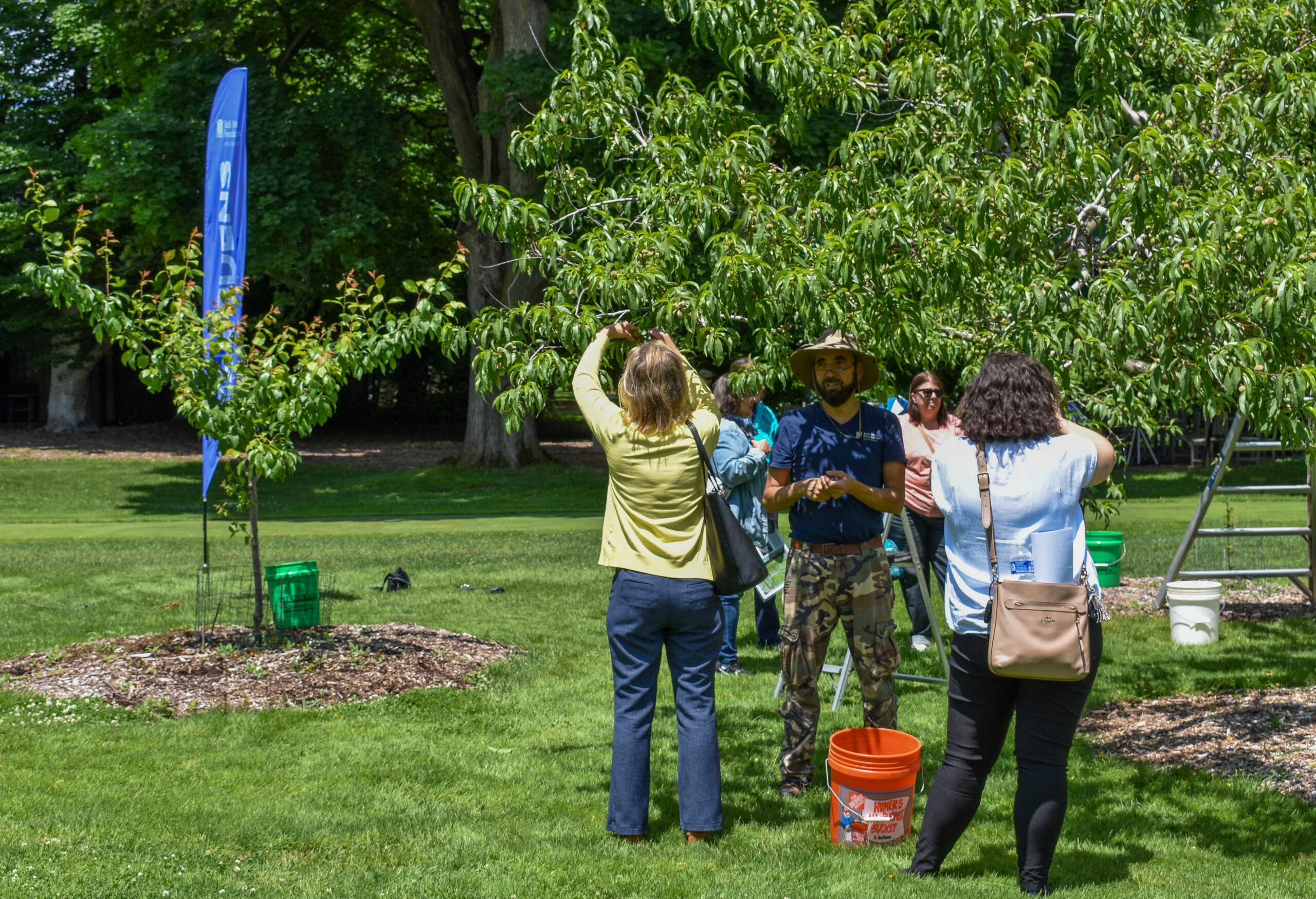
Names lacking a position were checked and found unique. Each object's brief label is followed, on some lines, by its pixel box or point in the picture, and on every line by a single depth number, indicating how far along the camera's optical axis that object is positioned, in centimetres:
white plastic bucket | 862
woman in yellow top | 473
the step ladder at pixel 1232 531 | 911
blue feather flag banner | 1046
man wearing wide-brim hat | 527
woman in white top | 403
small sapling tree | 756
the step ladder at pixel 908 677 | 659
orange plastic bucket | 484
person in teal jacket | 765
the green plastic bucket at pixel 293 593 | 849
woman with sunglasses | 766
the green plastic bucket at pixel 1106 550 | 1041
